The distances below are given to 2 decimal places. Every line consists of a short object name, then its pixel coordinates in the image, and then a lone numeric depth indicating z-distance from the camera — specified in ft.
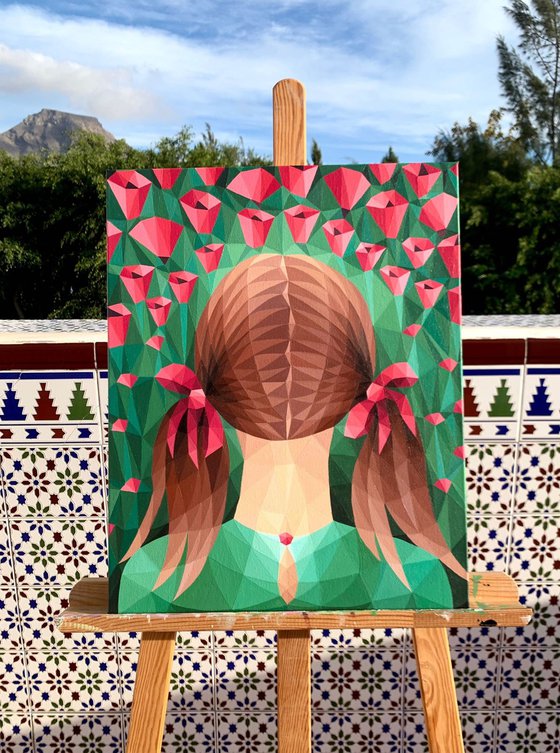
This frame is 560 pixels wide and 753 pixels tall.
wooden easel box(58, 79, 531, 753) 3.81
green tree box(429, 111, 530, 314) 47.70
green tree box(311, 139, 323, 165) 105.05
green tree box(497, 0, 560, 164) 86.99
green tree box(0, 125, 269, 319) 53.47
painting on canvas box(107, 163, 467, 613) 3.89
